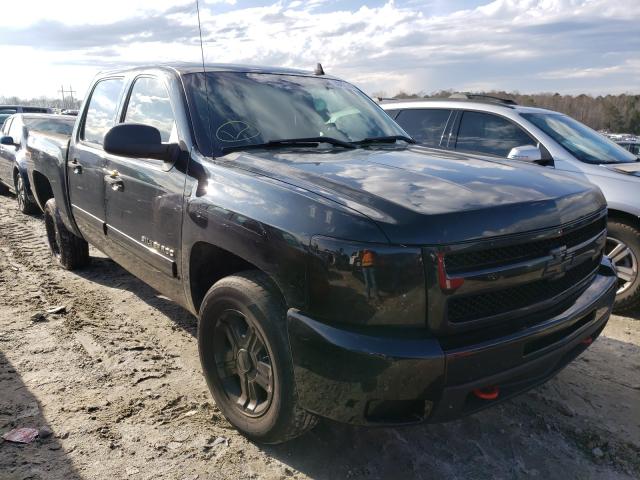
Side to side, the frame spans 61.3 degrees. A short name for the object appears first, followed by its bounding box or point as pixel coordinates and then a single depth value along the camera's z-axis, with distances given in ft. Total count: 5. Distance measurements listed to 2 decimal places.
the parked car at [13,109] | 59.03
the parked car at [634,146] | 27.02
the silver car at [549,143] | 15.07
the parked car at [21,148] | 27.99
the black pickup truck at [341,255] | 6.70
